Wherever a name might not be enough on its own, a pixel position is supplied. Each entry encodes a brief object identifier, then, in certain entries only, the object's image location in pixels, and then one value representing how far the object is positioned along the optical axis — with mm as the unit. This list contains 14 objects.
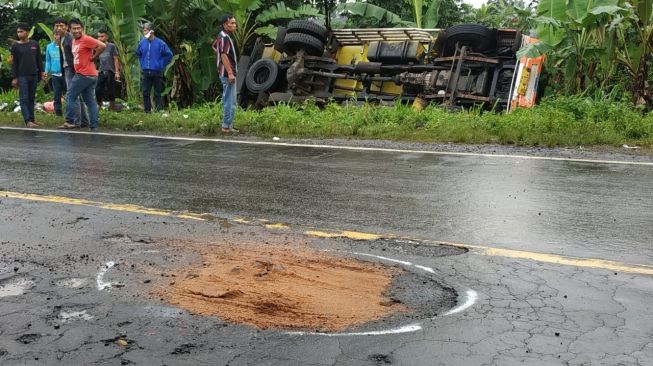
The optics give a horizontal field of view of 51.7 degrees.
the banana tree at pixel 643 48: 12141
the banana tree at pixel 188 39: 15930
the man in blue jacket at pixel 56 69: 14430
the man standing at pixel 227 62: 11266
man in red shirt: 12055
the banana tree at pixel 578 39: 12117
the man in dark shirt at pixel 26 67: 12953
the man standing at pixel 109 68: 14824
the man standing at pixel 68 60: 12789
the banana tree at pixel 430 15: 17156
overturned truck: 13859
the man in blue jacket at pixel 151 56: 13891
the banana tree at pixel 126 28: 14977
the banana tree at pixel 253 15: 15875
